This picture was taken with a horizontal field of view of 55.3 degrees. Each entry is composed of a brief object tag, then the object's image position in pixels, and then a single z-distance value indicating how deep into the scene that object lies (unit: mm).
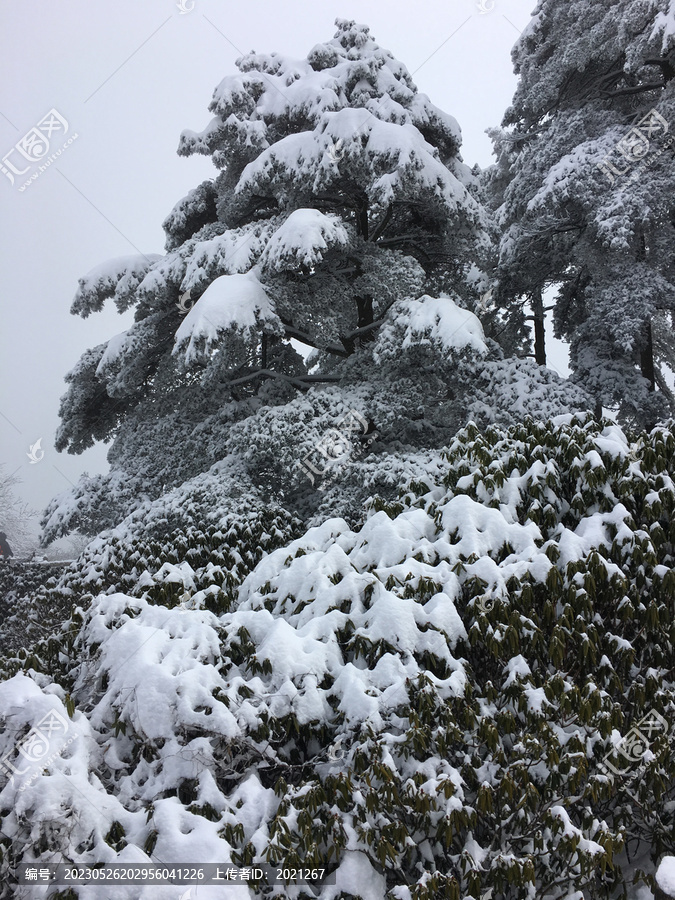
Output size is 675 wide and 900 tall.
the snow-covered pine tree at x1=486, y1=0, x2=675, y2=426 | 10609
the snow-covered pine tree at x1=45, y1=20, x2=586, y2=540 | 8992
